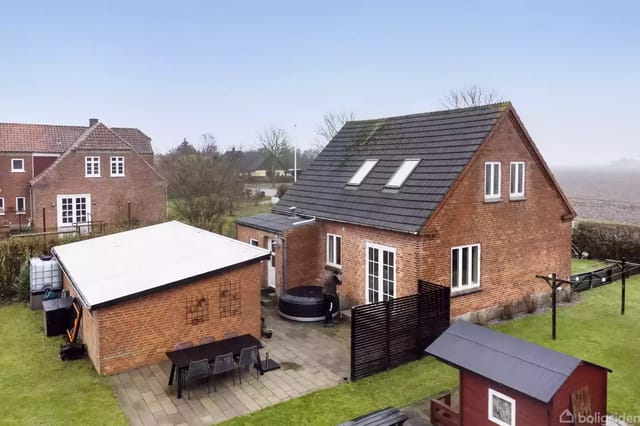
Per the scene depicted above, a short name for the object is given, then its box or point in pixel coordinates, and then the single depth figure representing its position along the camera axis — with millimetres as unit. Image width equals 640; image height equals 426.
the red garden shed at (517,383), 6734
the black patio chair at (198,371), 9867
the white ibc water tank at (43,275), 16188
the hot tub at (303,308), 14805
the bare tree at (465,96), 49688
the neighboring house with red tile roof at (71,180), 32844
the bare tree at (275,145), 79312
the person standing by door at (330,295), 14594
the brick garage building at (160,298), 10859
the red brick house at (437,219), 13891
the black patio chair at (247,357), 10469
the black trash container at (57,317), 13453
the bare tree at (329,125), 67938
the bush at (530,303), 15844
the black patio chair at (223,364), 10076
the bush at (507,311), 15141
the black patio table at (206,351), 9832
